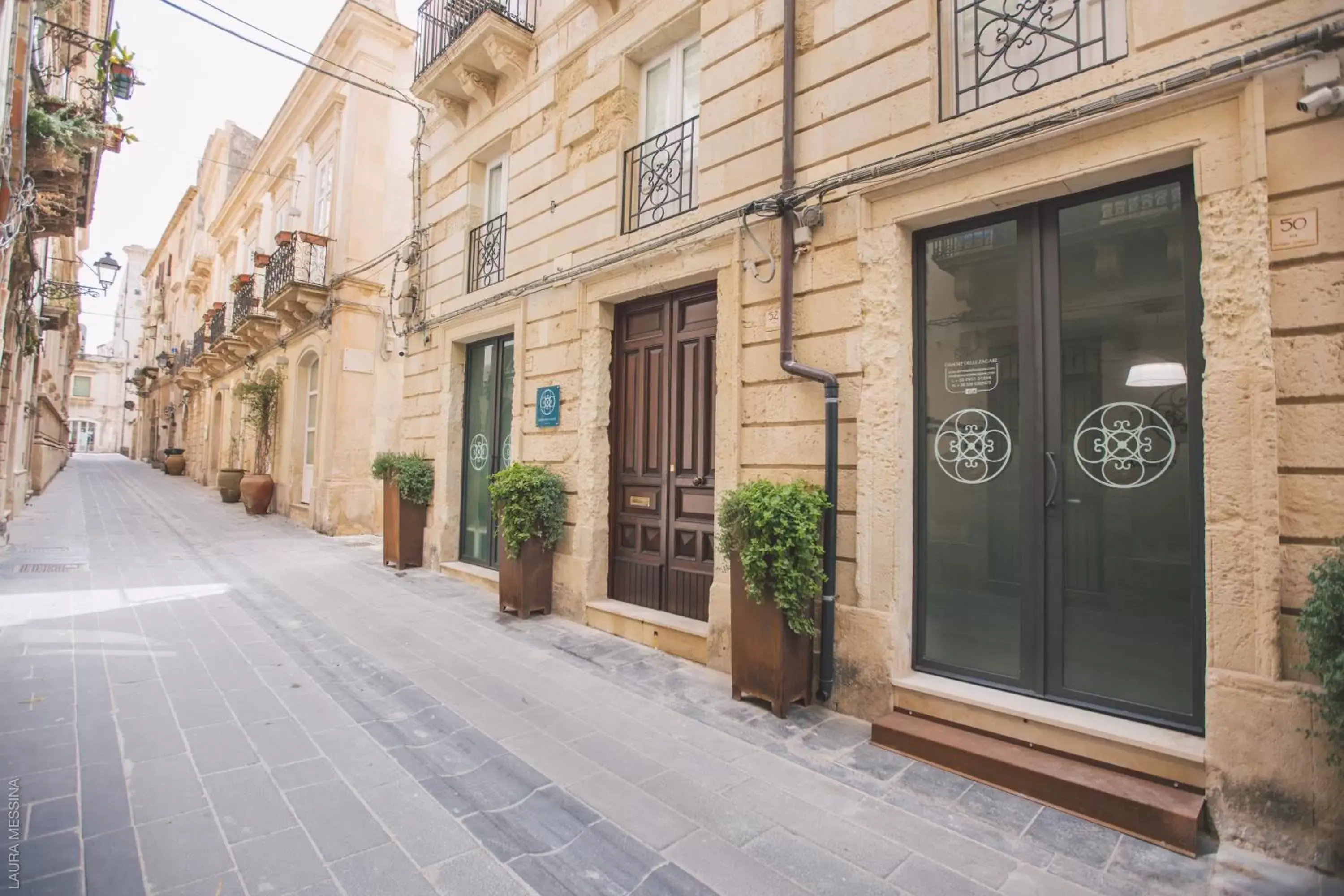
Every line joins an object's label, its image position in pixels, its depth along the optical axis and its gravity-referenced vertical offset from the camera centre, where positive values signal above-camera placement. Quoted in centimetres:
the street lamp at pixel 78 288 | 1280 +390
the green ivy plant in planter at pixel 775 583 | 361 -67
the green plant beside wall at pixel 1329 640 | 214 -58
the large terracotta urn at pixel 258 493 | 1327 -62
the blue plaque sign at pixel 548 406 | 609 +62
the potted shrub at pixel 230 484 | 1534 -51
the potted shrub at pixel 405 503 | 782 -49
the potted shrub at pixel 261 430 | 1331 +81
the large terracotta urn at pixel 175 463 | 2394 +2
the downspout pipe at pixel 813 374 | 380 +62
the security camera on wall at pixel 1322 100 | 243 +151
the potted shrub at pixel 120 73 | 689 +454
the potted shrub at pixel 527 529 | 571 -58
